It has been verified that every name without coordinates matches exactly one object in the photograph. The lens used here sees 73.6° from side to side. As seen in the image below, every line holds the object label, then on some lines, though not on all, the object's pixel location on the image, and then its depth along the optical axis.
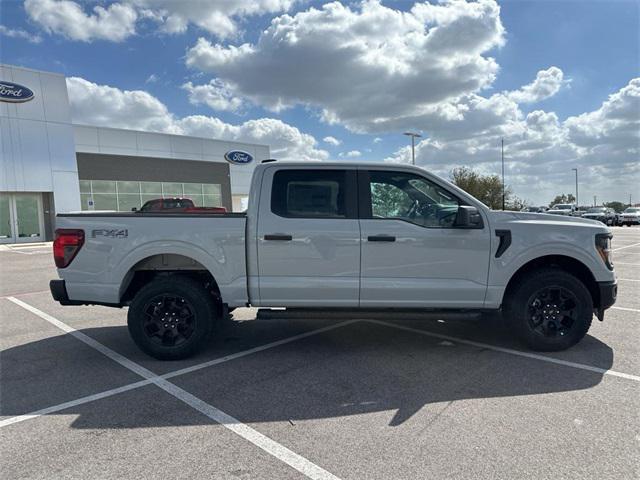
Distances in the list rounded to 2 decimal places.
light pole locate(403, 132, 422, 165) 32.78
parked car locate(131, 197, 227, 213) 20.47
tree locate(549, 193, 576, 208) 85.39
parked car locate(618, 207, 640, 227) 34.31
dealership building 23.34
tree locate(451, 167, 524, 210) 47.81
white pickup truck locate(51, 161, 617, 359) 4.43
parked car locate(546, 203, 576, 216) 38.29
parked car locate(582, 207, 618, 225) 33.88
